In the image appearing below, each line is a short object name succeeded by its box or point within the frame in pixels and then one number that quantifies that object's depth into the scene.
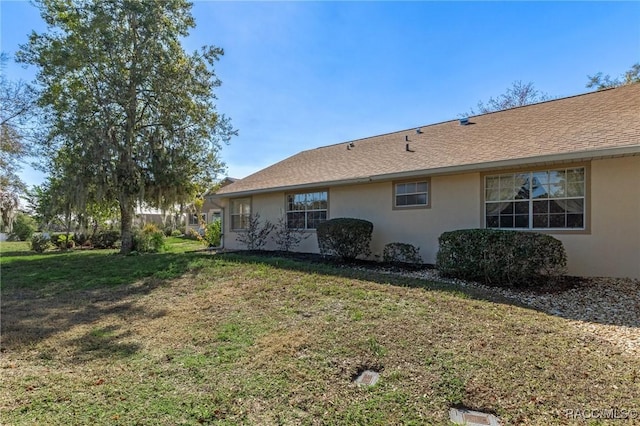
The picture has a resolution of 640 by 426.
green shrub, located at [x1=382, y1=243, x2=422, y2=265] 9.75
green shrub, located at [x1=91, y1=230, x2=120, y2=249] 19.06
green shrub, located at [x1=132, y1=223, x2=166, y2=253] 15.23
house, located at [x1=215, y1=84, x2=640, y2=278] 7.23
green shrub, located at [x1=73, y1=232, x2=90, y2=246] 19.64
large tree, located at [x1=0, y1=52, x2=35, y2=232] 12.84
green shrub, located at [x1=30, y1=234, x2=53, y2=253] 17.31
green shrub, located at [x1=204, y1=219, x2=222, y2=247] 17.67
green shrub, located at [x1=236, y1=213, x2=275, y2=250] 13.70
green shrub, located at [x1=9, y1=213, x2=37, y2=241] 25.01
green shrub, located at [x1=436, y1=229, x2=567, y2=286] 6.79
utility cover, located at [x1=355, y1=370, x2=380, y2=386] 3.46
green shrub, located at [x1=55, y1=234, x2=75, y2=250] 18.47
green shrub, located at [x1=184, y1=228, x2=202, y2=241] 23.94
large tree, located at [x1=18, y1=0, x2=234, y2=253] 12.27
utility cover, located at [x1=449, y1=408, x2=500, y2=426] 2.83
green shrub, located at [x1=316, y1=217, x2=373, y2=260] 10.05
